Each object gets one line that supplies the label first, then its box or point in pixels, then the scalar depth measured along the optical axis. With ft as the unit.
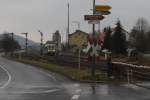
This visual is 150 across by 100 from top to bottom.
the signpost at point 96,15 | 97.96
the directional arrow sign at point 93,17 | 98.22
